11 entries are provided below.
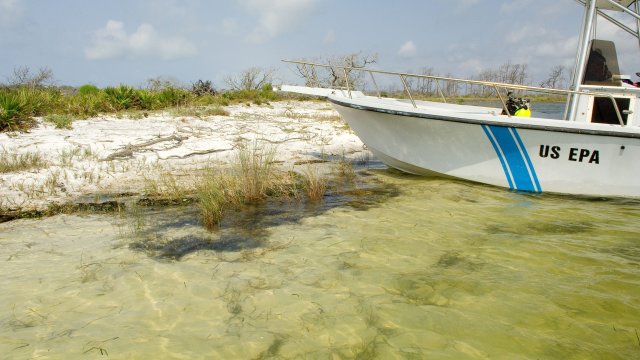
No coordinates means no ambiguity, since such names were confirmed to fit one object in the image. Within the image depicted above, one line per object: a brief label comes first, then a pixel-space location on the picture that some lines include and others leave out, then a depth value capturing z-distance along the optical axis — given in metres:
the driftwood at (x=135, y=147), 8.76
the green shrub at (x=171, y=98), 15.60
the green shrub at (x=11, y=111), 9.70
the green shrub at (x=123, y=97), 14.03
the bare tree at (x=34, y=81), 18.02
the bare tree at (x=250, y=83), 29.48
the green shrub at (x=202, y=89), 20.87
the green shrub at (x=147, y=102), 14.62
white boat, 6.32
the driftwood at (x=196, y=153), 9.08
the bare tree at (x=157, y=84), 21.33
